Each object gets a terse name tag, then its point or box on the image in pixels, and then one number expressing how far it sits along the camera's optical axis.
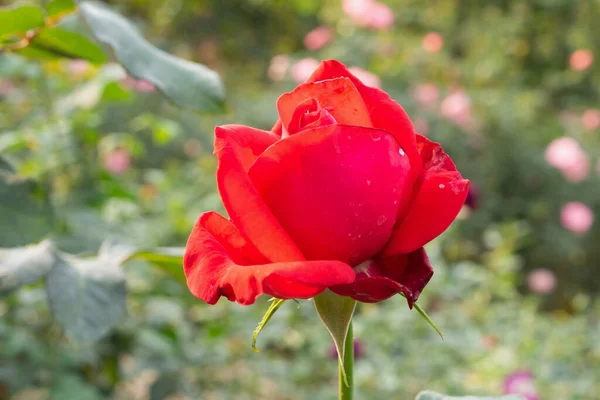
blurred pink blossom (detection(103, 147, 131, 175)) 1.97
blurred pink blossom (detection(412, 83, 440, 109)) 3.20
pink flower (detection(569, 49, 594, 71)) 3.68
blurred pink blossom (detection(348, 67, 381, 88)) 1.91
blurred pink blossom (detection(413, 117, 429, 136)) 3.03
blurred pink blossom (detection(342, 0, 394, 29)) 2.92
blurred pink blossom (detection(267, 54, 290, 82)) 3.45
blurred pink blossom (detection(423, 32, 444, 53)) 3.33
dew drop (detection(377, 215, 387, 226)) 0.52
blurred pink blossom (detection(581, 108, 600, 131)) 3.56
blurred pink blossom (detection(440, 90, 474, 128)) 2.97
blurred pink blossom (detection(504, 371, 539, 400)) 1.32
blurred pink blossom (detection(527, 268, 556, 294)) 2.63
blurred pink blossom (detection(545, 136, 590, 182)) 2.85
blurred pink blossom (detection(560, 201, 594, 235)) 2.85
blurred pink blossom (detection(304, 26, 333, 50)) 3.30
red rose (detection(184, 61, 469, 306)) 0.51
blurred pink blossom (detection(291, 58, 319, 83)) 2.50
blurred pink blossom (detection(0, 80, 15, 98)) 1.71
